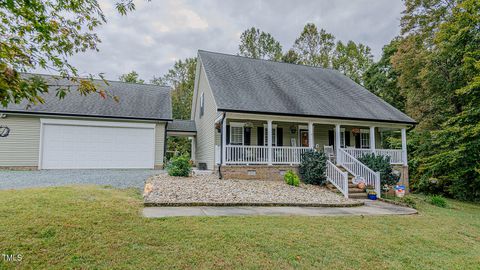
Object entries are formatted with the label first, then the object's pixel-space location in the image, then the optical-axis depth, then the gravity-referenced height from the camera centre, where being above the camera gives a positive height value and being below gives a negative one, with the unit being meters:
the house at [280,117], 11.55 +1.73
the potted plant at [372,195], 9.90 -1.51
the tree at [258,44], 28.89 +11.95
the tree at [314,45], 28.14 +11.67
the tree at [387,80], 22.14 +6.46
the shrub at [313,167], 11.20 -0.59
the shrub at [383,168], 11.07 -0.57
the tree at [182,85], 31.52 +8.20
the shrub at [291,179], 10.77 -1.05
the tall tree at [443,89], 12.52 +3.78
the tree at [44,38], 2.46 +1.57
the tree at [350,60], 28.19 +10.14
